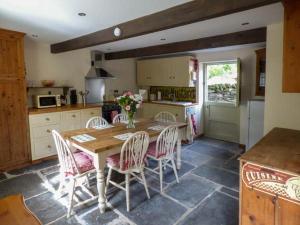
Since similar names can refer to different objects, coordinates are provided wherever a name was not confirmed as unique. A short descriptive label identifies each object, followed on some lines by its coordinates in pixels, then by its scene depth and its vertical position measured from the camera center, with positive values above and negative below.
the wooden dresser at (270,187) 1.46 -0.70
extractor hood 4.82 +0.57
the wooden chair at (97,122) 3.51 -0.48
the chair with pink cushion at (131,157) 2.36 -0.74
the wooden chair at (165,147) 2.79 -0.74
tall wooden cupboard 3.24 -0.10
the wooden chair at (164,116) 4.02 -0.47
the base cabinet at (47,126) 3.66 -0.58
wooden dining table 2.27 -0.56
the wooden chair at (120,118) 3.81 -0.45
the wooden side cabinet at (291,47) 1.83 +0.38
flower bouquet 2.96 -0.12
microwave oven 3.99 -0.11
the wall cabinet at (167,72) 4.87 +0.53
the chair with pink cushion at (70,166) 2.27 -0.81
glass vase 3.04 -0.41
